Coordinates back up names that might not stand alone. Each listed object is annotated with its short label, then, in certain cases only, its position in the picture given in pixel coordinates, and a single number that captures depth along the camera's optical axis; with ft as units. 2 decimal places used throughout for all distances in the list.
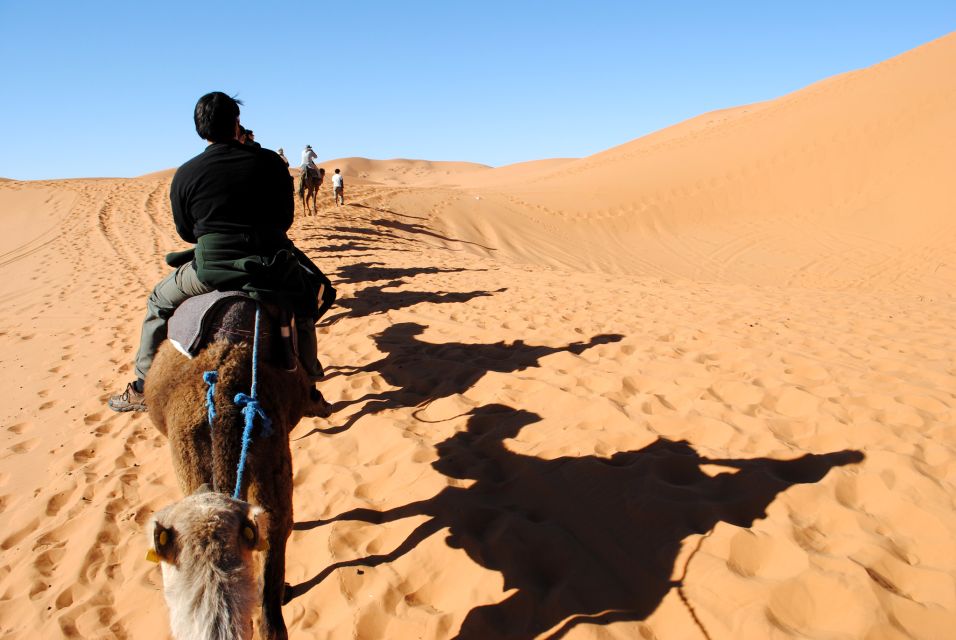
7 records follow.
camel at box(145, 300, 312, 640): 7.36
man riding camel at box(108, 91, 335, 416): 9.43
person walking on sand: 66.18
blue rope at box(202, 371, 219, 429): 7.43
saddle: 8.47
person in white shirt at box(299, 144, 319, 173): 53.72
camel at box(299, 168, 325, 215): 56.29
